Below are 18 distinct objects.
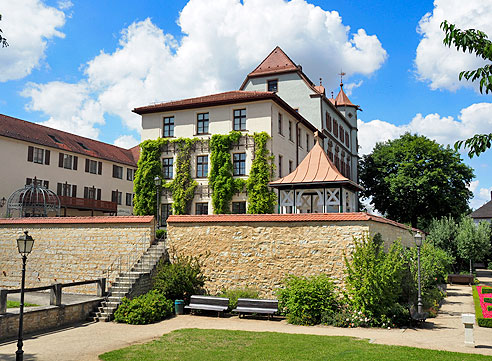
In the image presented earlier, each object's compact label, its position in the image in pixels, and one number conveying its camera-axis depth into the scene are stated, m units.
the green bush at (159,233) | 22.61
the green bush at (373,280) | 14.65
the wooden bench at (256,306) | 16.18
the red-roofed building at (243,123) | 28.22
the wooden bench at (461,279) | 31.80
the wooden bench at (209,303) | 16.82
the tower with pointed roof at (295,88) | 35.91
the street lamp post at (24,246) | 11.66
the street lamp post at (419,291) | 16.02
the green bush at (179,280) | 17.78
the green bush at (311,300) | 15.53
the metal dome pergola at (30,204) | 29.07
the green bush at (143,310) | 15.83
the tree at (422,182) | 42.16
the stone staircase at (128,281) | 16.53
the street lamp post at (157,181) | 23.67
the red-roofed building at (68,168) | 33.62
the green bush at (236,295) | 17.34
